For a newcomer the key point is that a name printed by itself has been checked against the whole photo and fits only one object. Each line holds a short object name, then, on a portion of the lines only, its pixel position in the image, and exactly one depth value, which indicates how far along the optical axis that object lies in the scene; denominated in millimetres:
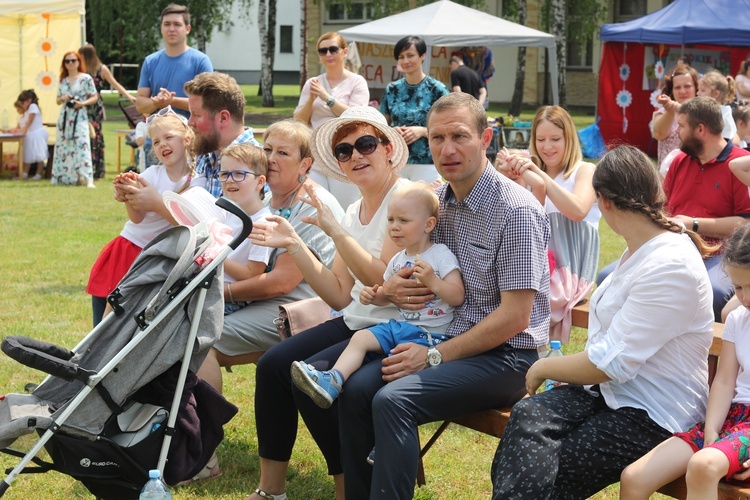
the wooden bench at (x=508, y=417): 2666
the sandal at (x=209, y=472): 4207
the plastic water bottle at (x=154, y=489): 3278
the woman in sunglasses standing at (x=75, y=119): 14719
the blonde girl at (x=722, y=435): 2625
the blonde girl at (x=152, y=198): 4594
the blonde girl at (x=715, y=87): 7516
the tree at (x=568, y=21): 27078
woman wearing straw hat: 3748
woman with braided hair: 2859
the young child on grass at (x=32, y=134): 16062
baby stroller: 3275
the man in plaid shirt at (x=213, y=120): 4848
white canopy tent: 17625
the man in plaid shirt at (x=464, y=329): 3170
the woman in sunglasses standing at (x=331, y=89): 8023
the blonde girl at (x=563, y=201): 4340
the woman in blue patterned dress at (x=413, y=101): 7727
